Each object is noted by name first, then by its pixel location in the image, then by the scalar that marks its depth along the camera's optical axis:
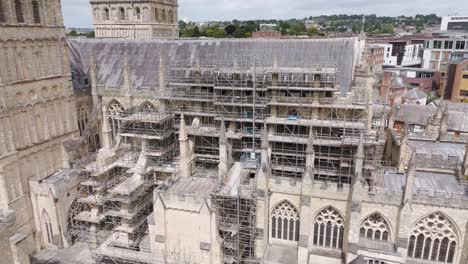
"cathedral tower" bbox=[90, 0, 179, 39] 41.56
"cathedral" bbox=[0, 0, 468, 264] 21.58
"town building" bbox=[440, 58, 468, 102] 64.25
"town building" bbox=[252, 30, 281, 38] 102.19
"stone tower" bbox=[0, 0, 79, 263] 24.36
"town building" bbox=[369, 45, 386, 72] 85.35
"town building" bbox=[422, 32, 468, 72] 79.61
